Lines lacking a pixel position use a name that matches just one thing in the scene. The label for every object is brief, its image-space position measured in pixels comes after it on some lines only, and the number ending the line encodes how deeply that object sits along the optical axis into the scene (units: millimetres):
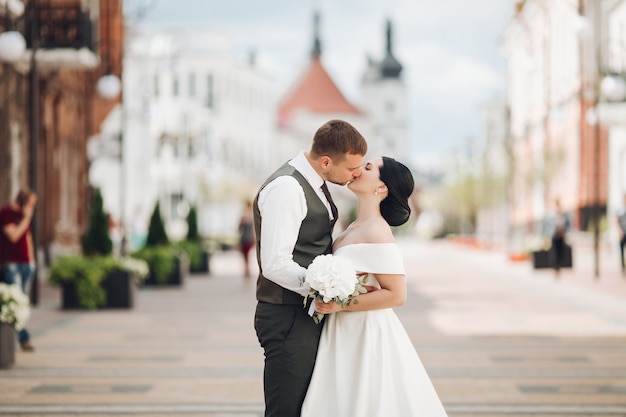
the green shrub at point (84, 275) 18406
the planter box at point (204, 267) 32875
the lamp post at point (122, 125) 23547
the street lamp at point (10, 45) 16562
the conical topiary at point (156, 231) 26328
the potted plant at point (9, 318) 11383
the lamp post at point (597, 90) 22812
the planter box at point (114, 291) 18500
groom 5277
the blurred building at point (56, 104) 23375
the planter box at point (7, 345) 11352
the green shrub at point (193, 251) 31641
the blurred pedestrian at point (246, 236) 26484
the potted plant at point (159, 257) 25531
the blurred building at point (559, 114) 43188
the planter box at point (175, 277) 25656
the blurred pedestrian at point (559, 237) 27766
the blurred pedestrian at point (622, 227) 26141
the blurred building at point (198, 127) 70500
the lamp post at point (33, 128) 18547
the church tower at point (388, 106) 161125
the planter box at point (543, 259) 29844
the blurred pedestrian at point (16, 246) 14312
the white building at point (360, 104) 136500
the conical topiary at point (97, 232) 18719
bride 5438
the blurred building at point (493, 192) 60303
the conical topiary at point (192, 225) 33062
